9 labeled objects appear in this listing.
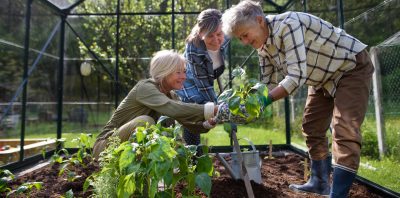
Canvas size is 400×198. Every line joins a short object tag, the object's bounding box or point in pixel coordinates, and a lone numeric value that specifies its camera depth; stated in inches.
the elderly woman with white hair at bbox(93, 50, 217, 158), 81.1
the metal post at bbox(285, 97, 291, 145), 188.7
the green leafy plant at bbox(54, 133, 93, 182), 109.1
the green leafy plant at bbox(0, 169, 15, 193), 73.6
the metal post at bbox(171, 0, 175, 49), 186.4
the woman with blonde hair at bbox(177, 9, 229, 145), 104.5
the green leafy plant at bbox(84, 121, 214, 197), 53.8
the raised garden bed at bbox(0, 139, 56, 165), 128.0
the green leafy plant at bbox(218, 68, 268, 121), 63.0
